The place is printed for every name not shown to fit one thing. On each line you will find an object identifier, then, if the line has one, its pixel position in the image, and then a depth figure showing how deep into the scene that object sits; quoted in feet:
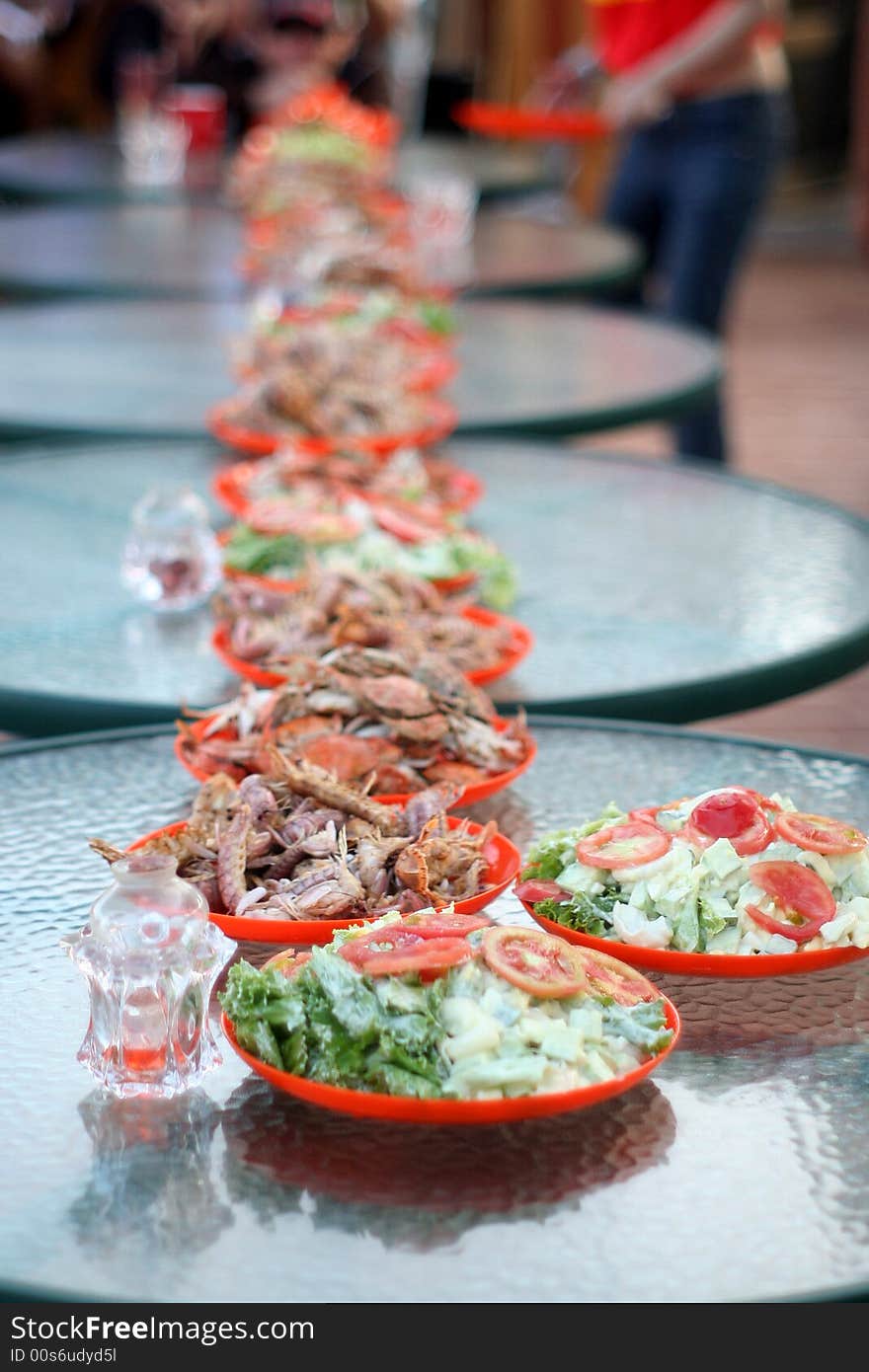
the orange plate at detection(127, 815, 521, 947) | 4.12
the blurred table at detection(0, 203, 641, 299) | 12.58
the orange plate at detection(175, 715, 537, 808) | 4.91
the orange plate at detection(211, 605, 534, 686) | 5.78
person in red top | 13.48
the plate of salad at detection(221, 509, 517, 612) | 6.67
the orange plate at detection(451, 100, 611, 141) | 15.40
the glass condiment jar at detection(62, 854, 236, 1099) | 3.69
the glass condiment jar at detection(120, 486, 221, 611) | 6.70
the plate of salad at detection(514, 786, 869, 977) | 4.05
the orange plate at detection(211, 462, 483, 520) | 7.63
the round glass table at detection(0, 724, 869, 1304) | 3.13
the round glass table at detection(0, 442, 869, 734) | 6.00
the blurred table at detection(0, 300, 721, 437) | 9.34
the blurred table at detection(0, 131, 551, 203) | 16.84
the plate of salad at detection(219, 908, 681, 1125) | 3.44
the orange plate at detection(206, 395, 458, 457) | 8.43
